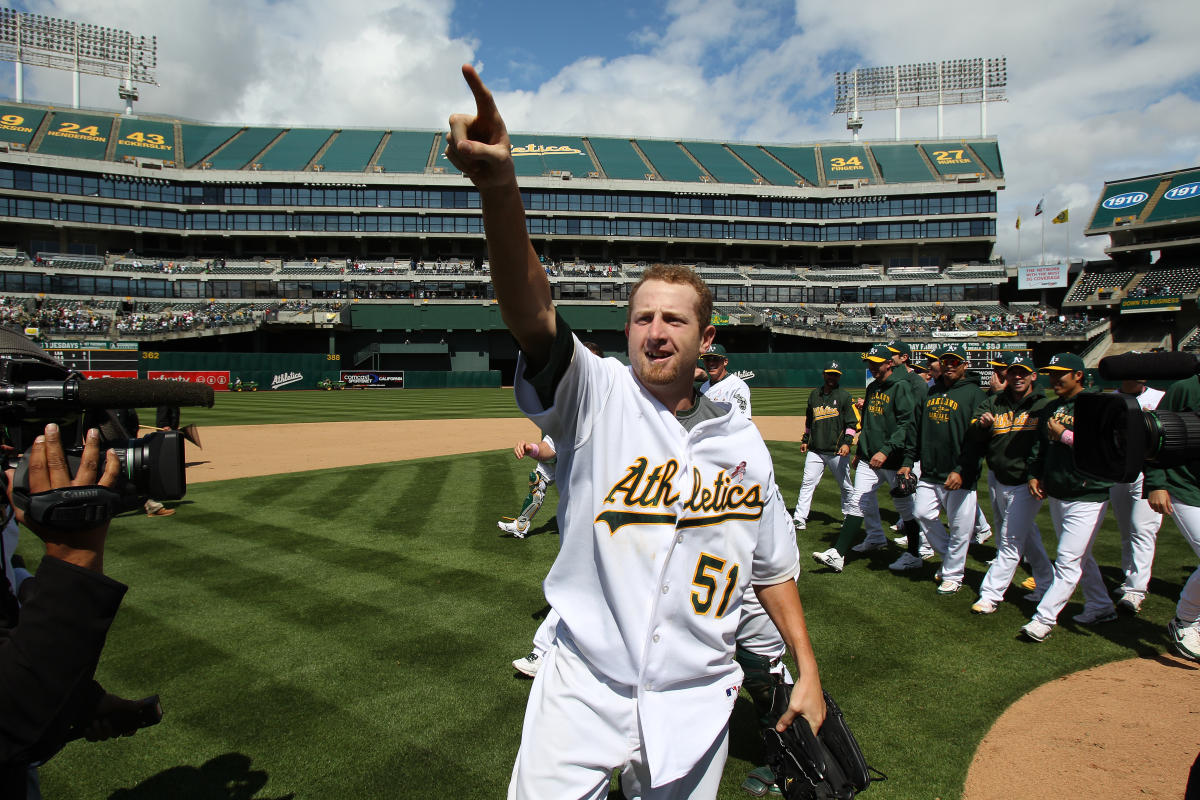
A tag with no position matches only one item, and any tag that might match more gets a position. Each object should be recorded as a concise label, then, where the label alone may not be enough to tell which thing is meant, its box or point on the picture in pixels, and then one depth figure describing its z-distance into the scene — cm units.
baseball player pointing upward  185
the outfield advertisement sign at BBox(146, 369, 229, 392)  4020
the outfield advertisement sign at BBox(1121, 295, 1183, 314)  4341
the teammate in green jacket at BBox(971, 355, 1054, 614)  608
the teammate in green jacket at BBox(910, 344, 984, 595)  660
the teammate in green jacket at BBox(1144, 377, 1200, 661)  514
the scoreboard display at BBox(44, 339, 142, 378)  3722
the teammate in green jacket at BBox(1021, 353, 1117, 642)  552
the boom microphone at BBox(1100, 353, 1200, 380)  216
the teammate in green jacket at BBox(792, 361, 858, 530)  838
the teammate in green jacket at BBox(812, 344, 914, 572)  729
